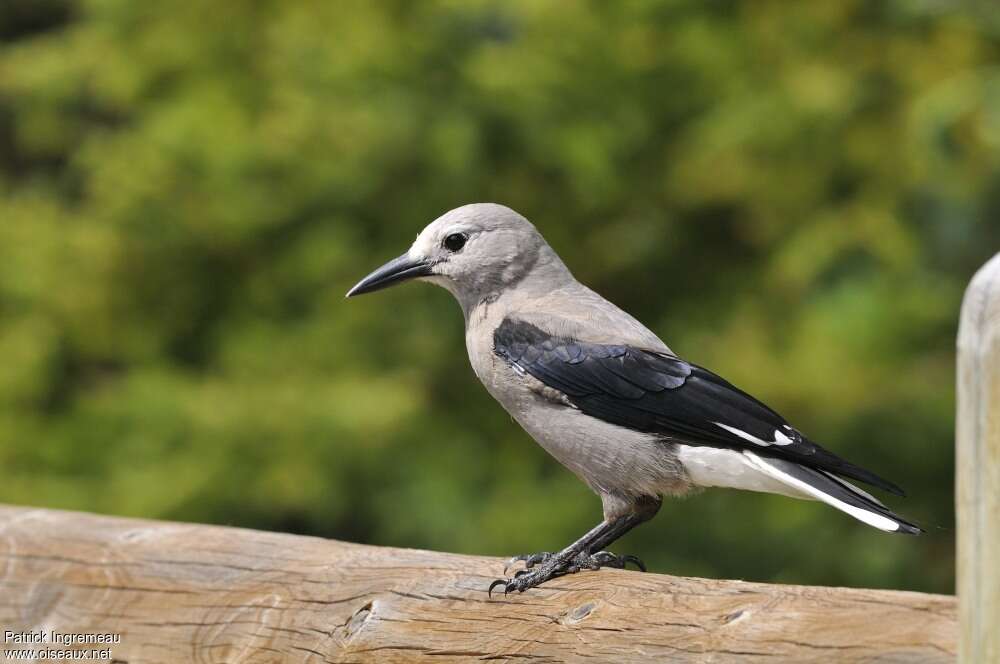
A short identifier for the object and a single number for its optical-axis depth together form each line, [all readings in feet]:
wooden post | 17.27
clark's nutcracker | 17.85
